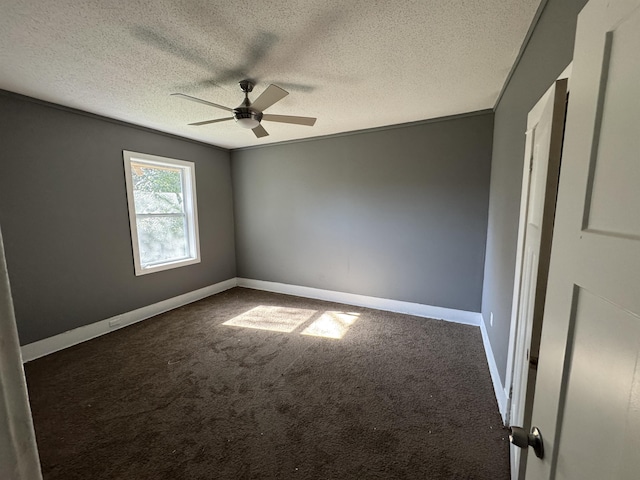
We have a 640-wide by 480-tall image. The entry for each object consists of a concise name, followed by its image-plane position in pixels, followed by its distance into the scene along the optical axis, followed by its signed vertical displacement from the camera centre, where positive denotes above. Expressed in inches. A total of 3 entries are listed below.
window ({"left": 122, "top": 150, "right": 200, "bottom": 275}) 130.3 -1.5
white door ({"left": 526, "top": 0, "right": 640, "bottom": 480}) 16.3 -4.5
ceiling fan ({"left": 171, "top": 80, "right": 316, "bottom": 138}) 73.7 +30.1
